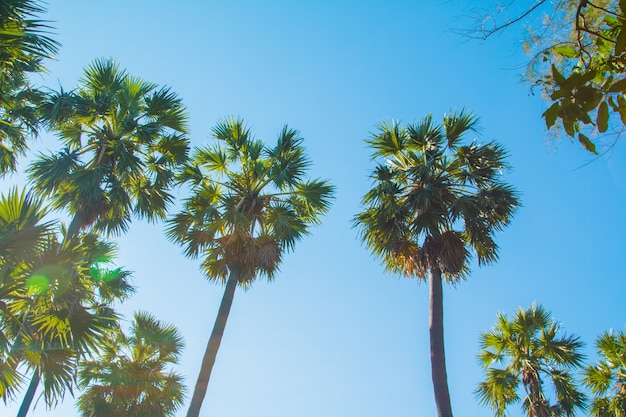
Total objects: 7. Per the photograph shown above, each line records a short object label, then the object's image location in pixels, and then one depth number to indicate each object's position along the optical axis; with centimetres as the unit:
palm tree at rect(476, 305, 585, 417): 1281
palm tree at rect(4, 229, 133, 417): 651
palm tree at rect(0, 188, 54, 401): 628
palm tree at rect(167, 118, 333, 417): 1140
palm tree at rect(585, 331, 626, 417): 1375
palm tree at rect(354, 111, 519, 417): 1116
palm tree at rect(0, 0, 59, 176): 528
